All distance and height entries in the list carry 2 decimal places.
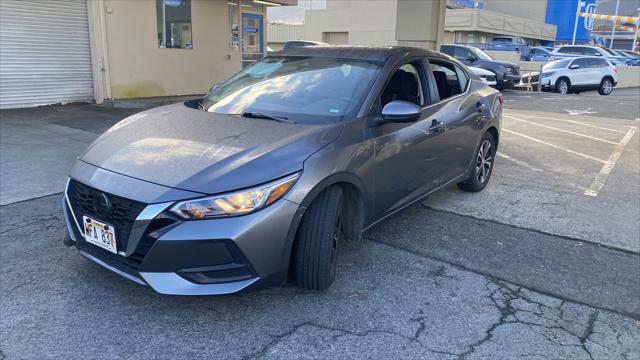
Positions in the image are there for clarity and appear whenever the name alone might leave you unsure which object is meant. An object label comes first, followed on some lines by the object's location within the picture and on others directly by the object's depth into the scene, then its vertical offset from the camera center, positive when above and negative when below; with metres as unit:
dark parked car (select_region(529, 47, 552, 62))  30.47 +0.02
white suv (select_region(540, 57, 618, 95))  21.05 -0.78
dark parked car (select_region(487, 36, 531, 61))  32.12 +0.50
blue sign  54.62 +3.91
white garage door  9.86 -0.22
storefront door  14.87 +0.26
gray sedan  2.81 -0.75
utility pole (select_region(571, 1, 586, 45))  51.87 +3.21
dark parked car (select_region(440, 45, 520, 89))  18.84 -0.33
